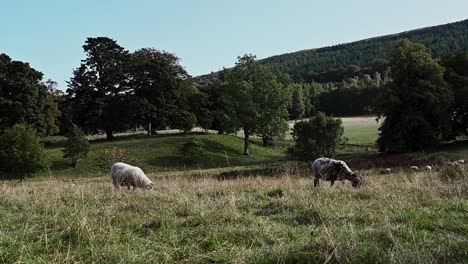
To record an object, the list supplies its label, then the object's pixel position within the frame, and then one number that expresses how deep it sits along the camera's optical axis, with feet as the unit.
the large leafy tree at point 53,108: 233.94
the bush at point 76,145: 177.27
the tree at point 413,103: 164.96
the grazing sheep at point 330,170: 55.74
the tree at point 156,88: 246.47
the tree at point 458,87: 172.35
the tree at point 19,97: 197.57
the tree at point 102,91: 234.38
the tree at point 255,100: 229.04
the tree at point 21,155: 152.35
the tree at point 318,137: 159.63
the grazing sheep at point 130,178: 52.95
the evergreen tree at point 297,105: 461.25
